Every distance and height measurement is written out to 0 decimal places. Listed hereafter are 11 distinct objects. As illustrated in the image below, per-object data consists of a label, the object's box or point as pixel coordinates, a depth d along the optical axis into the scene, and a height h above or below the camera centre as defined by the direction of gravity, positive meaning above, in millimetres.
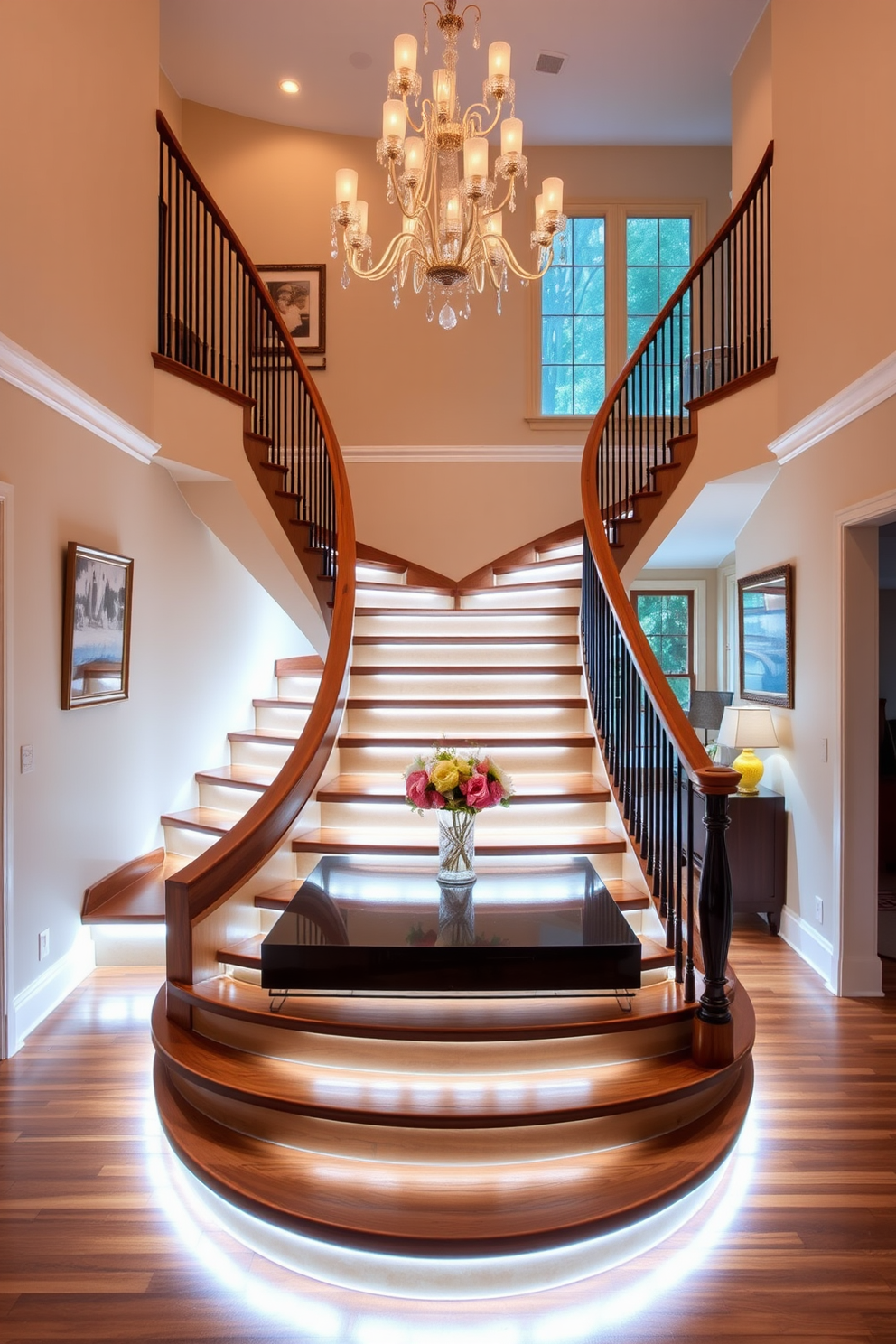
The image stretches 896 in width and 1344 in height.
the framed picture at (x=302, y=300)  6863 +3169
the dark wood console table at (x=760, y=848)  4660 -1001
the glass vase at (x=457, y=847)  3037 -660
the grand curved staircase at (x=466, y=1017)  2197 -1127
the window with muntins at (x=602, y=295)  6984 +3292
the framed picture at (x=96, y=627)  3662 +219
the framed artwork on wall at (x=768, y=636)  4641 +237
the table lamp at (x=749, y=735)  4703 -358
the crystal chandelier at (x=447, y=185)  3842 +2451
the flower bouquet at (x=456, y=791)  2893 -424
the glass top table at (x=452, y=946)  2561 -862
